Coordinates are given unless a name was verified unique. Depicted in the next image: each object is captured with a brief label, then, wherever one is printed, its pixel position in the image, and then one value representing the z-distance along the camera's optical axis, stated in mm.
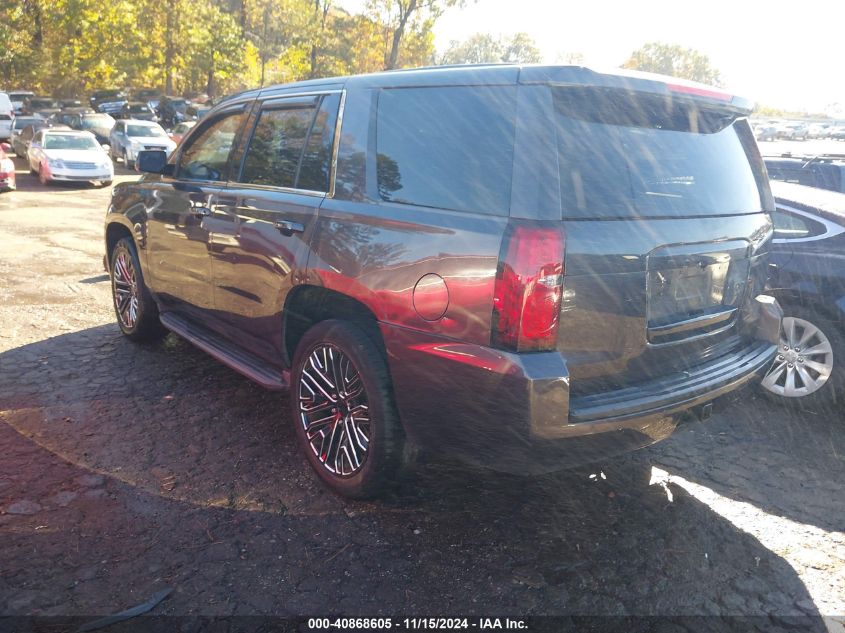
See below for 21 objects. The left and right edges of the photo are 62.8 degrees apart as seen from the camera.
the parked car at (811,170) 6137
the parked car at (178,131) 26766
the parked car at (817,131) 68088
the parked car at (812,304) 4797
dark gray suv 2639
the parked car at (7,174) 16125
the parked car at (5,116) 28047
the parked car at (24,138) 23000
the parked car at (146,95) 48281
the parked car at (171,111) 43219
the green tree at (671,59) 110188
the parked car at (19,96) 40750
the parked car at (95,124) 26717
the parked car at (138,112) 37500
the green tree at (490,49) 103500
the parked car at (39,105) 38897
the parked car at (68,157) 18234
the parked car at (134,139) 23312
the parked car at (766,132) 66812
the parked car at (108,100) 42281
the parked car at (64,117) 27844
